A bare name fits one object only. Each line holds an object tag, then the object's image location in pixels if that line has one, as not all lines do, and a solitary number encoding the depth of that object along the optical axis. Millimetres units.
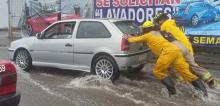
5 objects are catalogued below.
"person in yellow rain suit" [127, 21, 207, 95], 5159
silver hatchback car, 5906
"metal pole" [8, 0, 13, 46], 11427
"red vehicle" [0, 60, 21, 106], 3537
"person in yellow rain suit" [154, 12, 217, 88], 5337
